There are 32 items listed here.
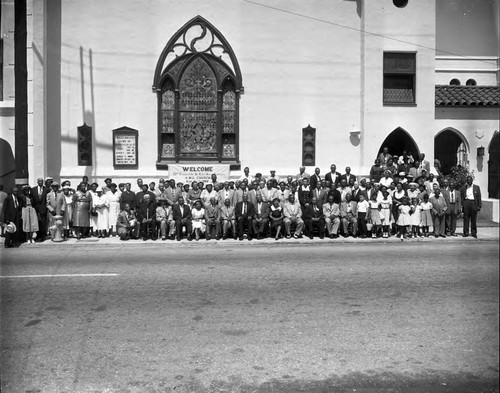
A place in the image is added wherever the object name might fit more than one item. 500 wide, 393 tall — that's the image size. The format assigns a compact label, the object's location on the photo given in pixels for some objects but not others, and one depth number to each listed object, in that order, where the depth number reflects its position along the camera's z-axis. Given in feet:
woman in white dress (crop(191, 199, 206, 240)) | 48.83
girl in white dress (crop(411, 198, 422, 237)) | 49.29
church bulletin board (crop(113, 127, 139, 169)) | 58.23
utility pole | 42.11
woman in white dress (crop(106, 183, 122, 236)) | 50.98
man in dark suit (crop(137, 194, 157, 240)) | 49.01
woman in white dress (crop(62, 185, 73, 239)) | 49.26
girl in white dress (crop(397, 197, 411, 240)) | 49.24
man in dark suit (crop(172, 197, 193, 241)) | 48.91
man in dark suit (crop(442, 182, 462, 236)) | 49.57
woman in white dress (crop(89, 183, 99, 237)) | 50.70
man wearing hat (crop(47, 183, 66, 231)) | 48.14
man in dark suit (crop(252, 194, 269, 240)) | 49.37
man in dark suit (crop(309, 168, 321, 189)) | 54.54
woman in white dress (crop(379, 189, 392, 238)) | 49.78
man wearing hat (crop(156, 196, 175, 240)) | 49.14
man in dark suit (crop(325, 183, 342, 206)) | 50.60
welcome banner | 57.98
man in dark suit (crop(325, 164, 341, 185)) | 54.90
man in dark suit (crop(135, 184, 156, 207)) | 50.35
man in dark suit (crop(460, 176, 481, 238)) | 43.01
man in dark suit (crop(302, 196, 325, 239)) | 49.73
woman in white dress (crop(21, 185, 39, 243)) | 44.91
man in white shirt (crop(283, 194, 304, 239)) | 49.55
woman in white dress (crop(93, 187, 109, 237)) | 50.65
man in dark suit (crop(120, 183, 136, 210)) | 50.47
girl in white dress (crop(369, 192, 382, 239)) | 49.62
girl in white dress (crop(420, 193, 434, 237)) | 49.42
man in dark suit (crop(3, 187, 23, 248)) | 43.91
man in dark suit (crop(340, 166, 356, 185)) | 53.72
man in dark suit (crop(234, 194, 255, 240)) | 49.37
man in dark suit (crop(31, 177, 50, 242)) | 47.37
